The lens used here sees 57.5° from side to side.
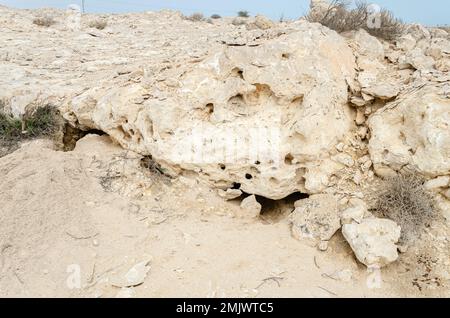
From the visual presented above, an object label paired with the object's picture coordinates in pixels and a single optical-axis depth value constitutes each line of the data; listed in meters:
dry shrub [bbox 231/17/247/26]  9.97
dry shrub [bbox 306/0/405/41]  5.08
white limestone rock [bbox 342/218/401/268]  3.31
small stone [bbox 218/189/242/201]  4.17
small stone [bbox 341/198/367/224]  3.56
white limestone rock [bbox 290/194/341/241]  3.66
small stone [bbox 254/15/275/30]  6.64
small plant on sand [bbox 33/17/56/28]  8.98
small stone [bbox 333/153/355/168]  4.13
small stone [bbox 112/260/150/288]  3.08
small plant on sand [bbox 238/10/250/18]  15.19
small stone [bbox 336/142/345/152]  4.16
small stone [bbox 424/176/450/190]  3.68
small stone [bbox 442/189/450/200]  3.68
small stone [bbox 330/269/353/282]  3.30
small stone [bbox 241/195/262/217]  4.05
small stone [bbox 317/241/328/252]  3.58
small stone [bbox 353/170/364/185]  4.03
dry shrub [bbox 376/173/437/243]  3.60
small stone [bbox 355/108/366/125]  4.33
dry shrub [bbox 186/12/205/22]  10.29
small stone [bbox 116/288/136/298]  2.99
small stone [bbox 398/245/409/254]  3.51
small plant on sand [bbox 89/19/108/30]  8.98
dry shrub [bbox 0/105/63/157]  4.93
